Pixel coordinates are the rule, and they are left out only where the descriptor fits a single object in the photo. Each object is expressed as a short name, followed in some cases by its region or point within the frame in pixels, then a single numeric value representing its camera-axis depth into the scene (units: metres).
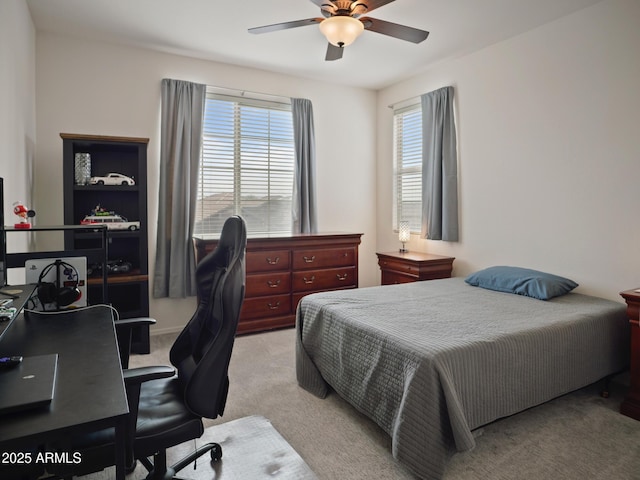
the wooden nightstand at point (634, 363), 2.37
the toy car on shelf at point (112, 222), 3.29
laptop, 0.94
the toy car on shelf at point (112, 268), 3.47
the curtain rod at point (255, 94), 4.23
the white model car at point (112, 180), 3.36
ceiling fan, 2.45
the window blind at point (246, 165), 4.23
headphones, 1.96
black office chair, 1.31
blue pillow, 2.91
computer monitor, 1.71
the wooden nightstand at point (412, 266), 3.99
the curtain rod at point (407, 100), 4.56
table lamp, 4.51
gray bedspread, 1.83
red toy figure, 2.10
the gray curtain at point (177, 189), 3.88
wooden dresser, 3.91
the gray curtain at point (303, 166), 4.60
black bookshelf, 3.25
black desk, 0.87
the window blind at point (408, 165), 4.66
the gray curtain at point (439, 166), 4.10
